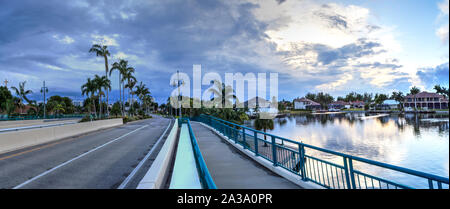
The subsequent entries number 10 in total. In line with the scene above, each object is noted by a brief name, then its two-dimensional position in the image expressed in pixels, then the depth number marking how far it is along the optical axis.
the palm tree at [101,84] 54.28
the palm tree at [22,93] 68.29
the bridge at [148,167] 5.79
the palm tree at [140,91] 89.64
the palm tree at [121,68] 54.13
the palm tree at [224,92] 40.75
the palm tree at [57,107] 79.56
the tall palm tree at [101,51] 47.91
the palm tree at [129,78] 57.34
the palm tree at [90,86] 54.50
